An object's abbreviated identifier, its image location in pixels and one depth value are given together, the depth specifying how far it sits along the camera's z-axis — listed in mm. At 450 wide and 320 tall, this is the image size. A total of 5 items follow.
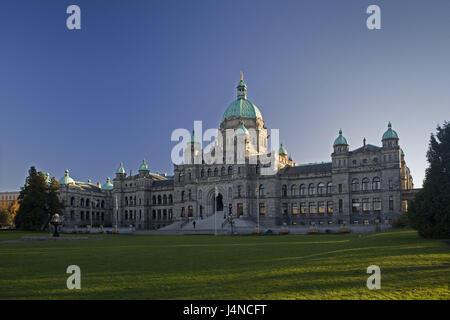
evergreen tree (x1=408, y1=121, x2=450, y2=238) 30422
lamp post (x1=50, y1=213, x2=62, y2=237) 54278
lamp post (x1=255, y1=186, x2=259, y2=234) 80938
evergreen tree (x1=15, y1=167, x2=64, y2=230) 79562
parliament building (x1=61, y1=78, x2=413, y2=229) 76312
